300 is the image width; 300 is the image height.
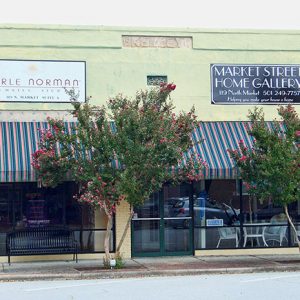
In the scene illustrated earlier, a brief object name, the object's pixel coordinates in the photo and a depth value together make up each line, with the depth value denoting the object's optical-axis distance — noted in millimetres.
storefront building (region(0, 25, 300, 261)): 19031
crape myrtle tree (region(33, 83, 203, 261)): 16203
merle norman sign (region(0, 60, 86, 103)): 19188
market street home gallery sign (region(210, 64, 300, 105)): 20328
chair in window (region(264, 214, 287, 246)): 20266
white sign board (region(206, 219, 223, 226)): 19906
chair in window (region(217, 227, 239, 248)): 19969
